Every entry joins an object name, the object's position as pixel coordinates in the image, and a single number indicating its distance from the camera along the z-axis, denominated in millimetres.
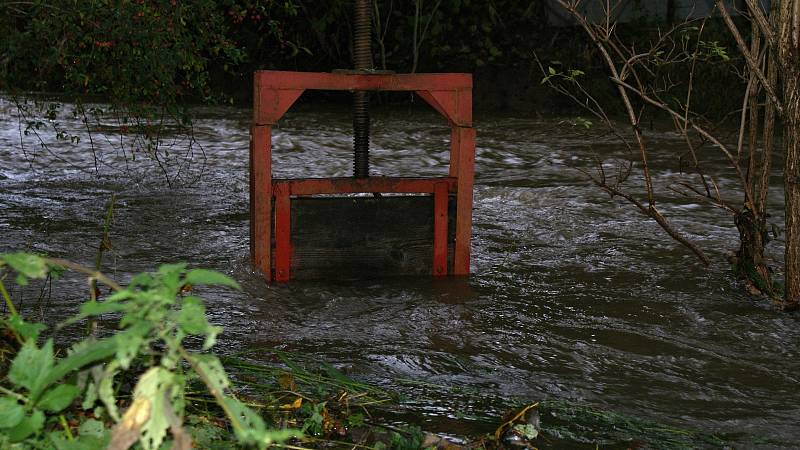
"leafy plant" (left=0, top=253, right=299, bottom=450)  5638
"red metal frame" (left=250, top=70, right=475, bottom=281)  11484
